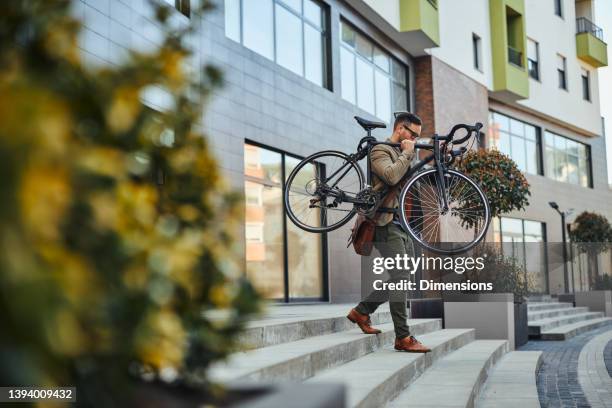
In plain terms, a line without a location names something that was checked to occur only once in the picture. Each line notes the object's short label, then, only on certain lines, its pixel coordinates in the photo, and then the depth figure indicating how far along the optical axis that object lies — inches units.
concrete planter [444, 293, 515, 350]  493.4
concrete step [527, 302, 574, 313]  776.9
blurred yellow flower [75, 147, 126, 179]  39.4
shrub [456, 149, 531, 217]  573.6
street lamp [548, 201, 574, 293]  943.0
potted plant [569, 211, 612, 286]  1102.4
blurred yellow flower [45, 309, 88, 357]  33.6
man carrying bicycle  253.1
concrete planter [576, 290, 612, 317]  937.5
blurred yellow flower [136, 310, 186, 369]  43.4
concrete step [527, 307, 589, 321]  713.6
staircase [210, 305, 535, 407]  169.5
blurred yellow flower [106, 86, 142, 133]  45.5
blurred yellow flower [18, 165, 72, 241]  33.4
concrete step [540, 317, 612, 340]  594.5
